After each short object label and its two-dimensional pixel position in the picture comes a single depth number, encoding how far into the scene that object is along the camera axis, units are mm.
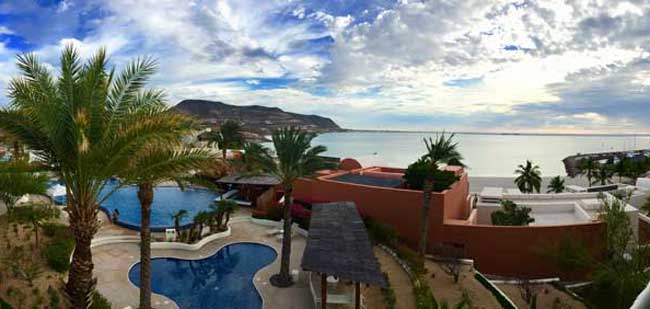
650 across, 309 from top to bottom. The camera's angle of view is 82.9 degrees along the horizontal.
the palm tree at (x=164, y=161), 7492
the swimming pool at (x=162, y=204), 21028
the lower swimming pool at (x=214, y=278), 11977
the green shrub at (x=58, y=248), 12602
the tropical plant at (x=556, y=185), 34588
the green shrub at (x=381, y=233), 17184
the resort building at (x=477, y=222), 17141
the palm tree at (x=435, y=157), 14555
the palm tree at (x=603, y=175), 39559
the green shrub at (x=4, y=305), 9232
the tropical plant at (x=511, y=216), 18891
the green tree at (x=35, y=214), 13227
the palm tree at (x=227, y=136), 37719
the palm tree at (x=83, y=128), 6664
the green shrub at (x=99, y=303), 9711
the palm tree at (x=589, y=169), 41188
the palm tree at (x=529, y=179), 32375
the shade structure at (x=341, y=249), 9617
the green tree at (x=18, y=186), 12748
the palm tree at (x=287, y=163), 13266
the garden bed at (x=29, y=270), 10250
